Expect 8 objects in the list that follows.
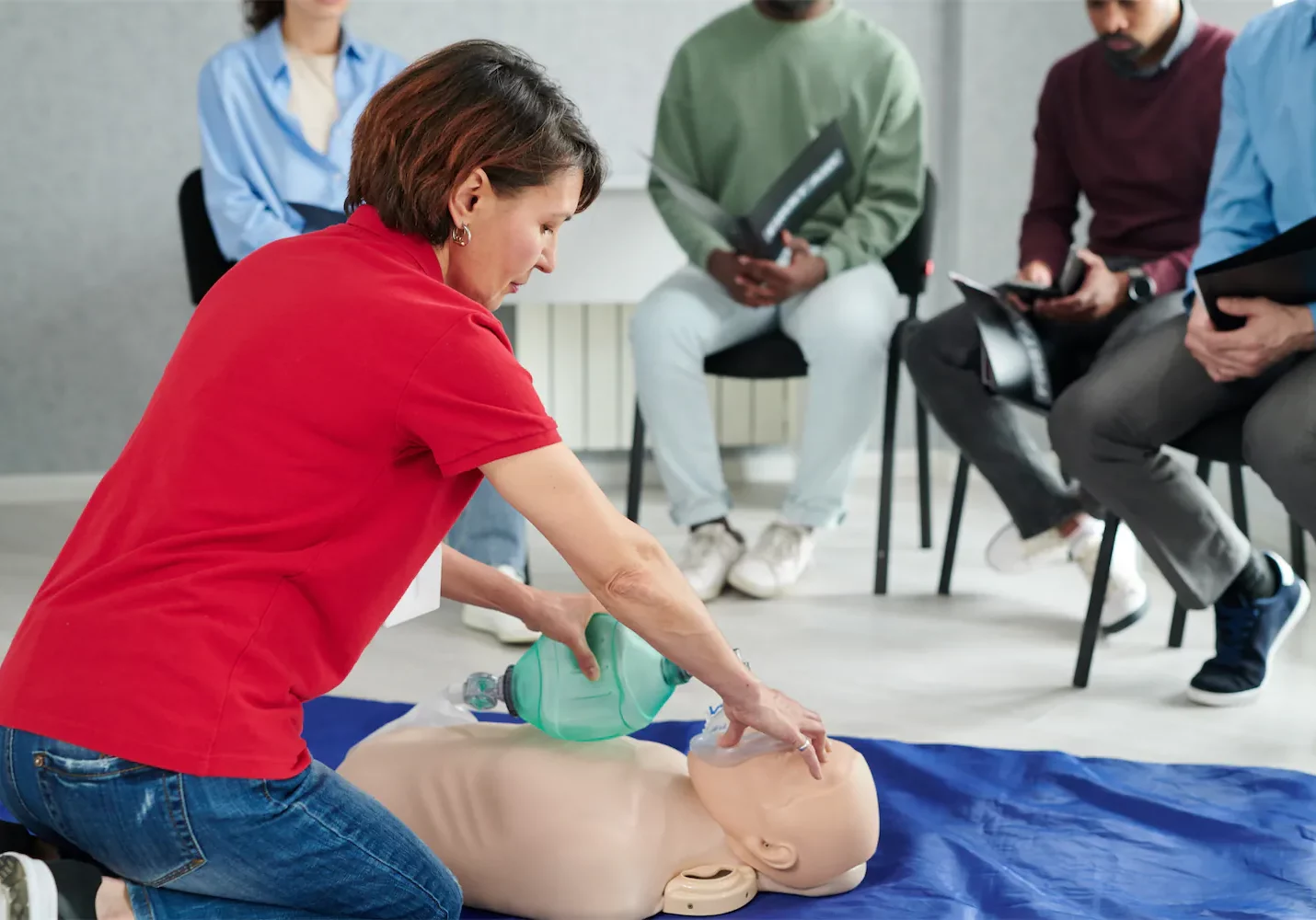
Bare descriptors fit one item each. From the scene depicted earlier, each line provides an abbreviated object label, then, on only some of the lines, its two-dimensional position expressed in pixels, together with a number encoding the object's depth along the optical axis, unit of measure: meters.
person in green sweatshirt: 2.56
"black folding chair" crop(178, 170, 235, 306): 2.60
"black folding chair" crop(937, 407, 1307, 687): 1.89
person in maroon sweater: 2.29
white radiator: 3.61
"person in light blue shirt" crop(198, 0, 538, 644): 2.50
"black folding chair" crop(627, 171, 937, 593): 2.58
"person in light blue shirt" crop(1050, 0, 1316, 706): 1.87
